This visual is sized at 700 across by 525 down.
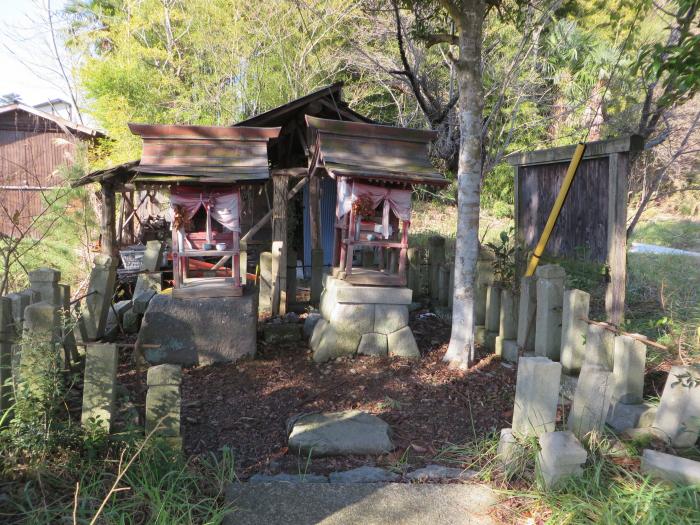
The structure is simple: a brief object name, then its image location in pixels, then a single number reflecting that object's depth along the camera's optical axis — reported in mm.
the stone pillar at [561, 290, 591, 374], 4277
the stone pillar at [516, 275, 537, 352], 5057
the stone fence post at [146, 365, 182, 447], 3090
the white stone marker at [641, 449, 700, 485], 2715
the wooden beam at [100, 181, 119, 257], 10430
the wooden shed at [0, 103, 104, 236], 17188
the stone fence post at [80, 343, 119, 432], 3131
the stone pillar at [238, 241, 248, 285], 7027
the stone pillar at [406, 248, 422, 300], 8344
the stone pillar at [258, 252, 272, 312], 7887
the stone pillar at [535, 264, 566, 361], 4660
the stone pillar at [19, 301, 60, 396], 2963
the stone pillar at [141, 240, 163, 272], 8820
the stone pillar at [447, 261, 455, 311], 7301
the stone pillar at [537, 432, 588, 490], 2877
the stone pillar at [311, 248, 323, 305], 7969
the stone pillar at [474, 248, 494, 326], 6320
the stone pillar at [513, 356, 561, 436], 3170
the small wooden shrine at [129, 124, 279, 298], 5832
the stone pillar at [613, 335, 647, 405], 3639
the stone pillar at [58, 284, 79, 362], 4247
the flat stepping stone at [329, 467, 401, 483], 3344
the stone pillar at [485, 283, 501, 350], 5961
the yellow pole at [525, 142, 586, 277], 5512
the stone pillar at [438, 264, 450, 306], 7715
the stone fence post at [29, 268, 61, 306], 4316
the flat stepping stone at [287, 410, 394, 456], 3781
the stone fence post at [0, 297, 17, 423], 3295
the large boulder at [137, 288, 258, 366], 5961
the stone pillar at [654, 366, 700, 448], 3152
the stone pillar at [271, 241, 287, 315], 7605
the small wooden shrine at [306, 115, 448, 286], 5934
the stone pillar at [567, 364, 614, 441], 3217
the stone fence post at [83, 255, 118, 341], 5488
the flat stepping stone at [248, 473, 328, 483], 3309
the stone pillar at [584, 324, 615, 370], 3756
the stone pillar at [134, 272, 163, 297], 8133
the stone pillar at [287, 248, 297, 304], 7918
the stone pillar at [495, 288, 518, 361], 5613
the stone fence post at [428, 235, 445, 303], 8016
